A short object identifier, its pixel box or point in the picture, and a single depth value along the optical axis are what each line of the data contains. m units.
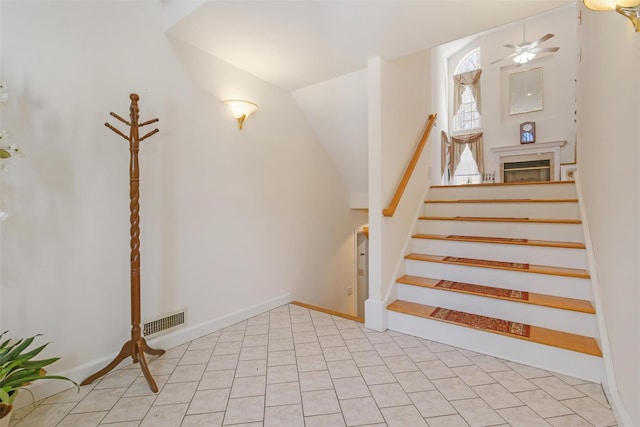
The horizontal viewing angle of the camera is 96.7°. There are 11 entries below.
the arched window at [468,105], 8.00
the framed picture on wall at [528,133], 7.16
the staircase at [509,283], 1.79
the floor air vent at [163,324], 2.00
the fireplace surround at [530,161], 6.91
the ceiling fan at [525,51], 5.41
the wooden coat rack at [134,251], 1.70
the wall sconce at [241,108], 2.45
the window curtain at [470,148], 7.82
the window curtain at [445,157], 6.99
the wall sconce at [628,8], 1.00
